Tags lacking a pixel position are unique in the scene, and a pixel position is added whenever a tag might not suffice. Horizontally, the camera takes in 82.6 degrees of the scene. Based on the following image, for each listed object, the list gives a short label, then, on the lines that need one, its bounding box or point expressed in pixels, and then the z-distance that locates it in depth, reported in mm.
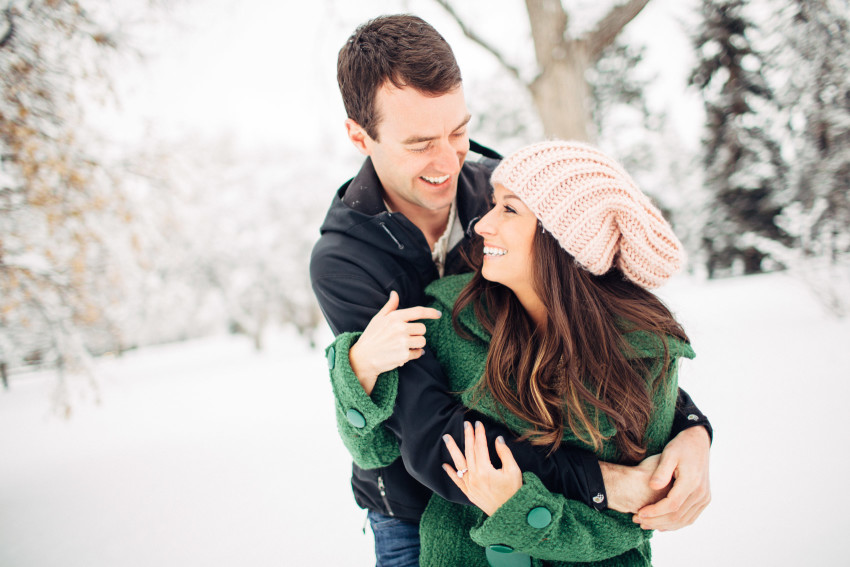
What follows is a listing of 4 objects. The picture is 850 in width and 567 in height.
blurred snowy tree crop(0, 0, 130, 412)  4328
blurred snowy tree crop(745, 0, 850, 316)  7086
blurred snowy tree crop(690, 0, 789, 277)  12617
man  1555
